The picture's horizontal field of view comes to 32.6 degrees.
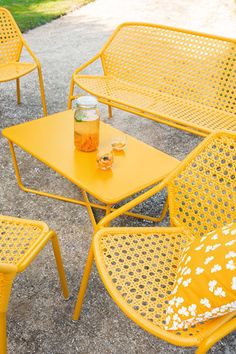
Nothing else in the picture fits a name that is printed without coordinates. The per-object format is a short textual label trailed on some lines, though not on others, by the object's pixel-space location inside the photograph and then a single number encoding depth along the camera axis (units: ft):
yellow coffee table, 7.65
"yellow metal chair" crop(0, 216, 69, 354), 4.89
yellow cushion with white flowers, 4.38
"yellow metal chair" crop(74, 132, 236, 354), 4.97
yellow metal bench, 10.68
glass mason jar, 8.20
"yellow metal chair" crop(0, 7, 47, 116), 13.01
